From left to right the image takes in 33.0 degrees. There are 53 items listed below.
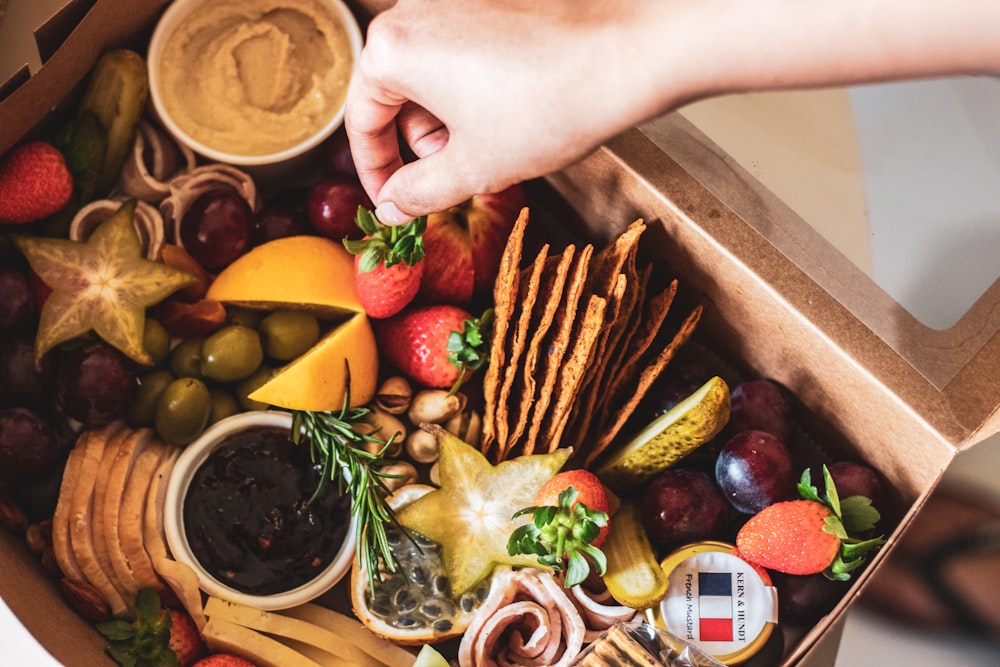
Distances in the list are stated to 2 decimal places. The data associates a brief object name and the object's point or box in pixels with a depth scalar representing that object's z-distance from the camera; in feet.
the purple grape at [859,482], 2.07
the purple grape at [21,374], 2.06
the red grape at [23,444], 2.03
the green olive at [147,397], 2.12
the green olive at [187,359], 2.12
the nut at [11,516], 2.07
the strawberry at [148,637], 2.02
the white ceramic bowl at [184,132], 2.16
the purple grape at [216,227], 2.15
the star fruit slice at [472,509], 2.09
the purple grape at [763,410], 2.12
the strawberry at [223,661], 2.03
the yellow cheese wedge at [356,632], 2.10
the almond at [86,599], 2.03
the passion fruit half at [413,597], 2.08
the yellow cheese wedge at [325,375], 2.08
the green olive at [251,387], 2.15
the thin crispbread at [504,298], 2.03
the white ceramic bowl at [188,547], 2.07
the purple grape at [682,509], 2.07
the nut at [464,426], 2.16
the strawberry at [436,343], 2.10
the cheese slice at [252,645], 2.04
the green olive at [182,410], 2.09
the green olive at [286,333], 2.13
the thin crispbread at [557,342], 2.01
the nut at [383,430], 2.14
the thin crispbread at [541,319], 2.02
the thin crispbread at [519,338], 2.03
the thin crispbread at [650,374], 2.09
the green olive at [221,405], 2.14
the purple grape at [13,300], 2.06
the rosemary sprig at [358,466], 2.07
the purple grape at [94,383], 2.05
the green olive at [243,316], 2.14
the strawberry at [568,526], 1.99
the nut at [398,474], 2.13
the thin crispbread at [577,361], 2.00
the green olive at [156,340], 2.11
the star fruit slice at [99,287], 2.08
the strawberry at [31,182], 2.06
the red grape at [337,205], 2.18
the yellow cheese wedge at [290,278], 2.12
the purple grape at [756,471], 2.05
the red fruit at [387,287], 2.08
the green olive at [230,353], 2.10
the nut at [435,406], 2.13
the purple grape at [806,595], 2.06
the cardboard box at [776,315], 1.97
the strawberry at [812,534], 2.00
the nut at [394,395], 2.16
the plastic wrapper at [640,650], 1.93
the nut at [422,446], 2.15
